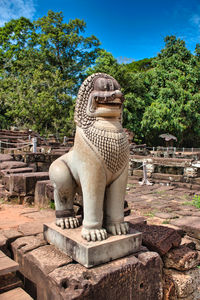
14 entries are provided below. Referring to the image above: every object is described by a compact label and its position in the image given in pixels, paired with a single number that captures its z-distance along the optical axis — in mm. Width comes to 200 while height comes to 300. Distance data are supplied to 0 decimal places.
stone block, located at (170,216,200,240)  3133
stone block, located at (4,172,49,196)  4363
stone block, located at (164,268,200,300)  2438
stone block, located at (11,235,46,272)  2254
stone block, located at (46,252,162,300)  1714
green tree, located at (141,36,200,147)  18500
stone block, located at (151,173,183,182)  6849
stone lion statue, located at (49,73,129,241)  1927
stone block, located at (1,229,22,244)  2540
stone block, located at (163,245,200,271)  2494
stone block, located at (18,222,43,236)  2710
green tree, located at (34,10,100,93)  22172
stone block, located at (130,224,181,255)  2420
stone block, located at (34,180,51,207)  4077
